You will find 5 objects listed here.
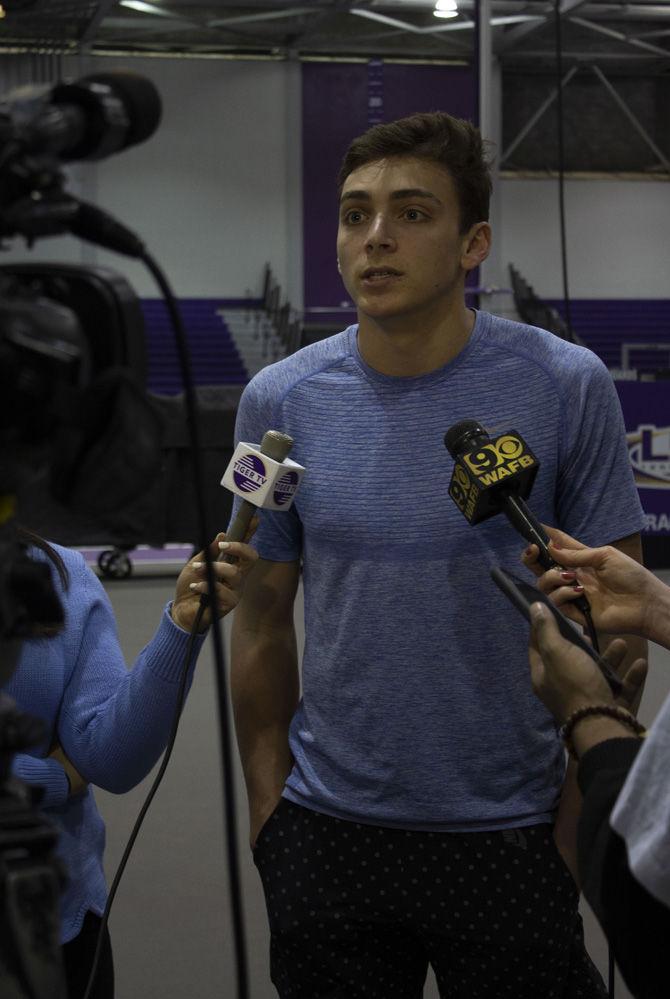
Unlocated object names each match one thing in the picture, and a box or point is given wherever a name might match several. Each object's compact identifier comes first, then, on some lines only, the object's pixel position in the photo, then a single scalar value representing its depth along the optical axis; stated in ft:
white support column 45.14
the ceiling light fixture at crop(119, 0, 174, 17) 39.75
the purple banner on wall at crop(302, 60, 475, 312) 45.37
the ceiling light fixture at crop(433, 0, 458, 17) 30.76
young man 4.48
